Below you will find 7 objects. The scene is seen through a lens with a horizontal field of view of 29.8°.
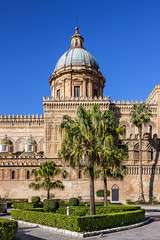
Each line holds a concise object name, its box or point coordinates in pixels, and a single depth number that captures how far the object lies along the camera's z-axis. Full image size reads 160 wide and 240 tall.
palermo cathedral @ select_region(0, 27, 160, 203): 40.69
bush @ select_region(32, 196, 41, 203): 35.94
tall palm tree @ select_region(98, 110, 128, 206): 19.89
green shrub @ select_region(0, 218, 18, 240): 13.09
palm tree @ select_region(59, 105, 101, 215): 19.62
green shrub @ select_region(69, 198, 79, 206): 28.98
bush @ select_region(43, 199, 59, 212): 23.02
